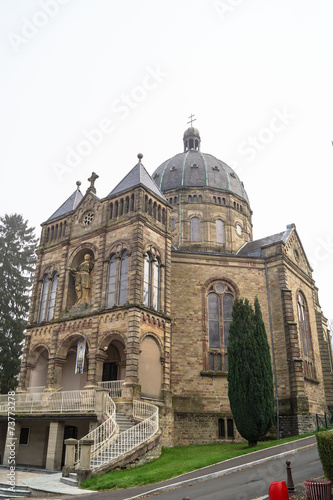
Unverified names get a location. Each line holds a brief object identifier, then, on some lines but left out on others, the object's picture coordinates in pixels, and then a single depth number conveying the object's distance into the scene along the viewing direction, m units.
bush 10.54
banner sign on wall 25.47
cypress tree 20.73
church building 24.19
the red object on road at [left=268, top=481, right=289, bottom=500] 8.83
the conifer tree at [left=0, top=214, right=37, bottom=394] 37.81
